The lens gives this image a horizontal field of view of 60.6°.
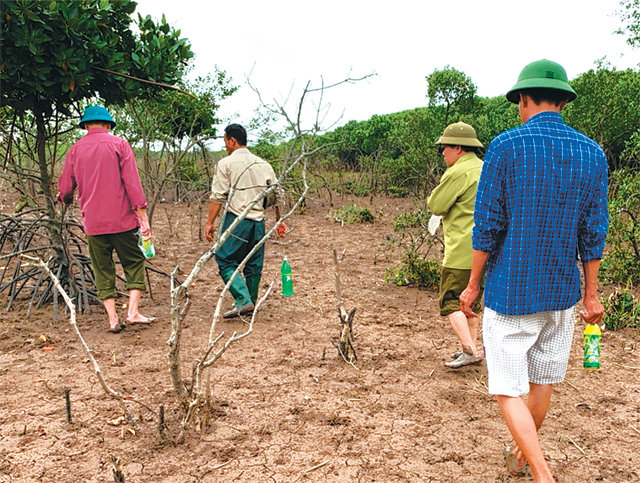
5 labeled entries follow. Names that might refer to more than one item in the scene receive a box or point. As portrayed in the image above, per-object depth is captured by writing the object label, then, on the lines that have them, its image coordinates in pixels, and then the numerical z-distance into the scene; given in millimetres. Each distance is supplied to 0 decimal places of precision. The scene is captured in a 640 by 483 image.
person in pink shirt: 4395
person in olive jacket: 3568
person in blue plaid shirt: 2207
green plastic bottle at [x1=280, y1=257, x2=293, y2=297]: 5184
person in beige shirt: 4820
